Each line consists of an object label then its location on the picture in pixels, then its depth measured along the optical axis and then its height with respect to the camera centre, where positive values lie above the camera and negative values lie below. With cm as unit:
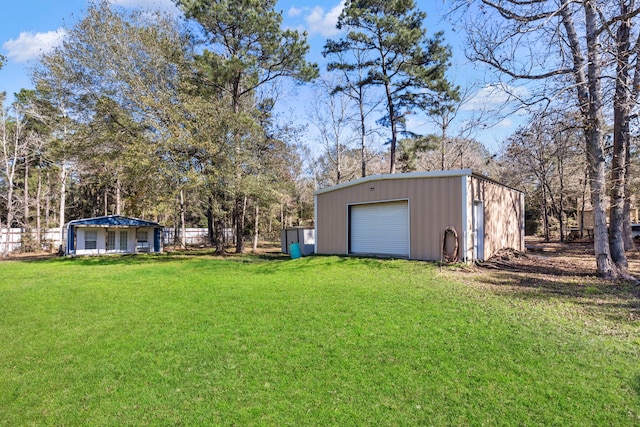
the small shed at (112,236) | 1614 -46
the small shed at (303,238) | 1476 -57
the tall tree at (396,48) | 1480 +774
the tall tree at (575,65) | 649 +313
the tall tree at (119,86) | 1272 +542
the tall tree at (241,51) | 1345 +729
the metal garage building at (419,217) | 892 +22
